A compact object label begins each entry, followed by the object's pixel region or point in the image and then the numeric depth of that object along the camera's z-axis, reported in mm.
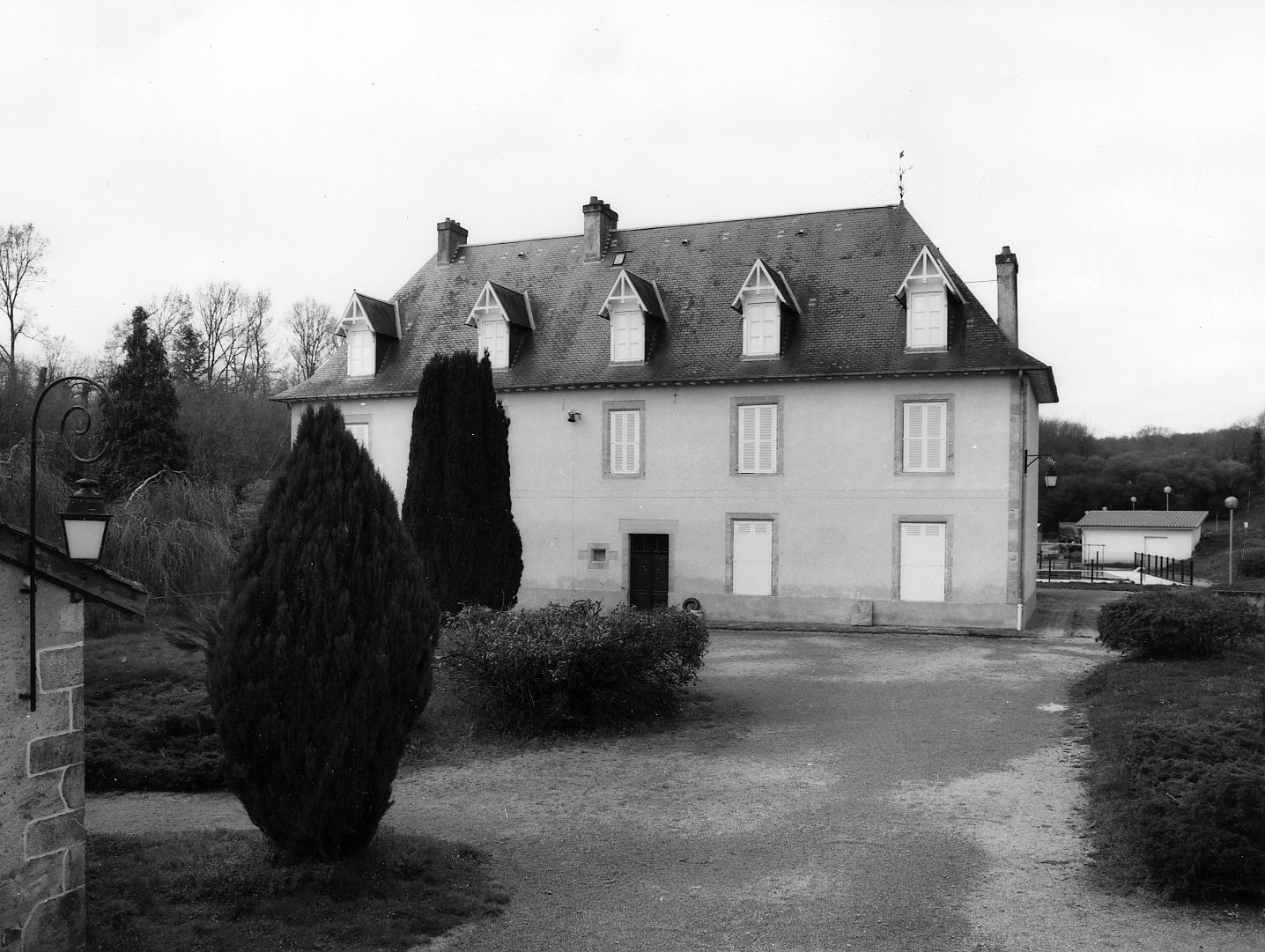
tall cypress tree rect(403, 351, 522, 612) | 18234
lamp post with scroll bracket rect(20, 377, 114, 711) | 5234
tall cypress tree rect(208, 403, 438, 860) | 6223
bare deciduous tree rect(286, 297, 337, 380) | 47250
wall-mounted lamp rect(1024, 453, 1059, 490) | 22375
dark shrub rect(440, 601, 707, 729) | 10875
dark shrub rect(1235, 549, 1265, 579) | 33000
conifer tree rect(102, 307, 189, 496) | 28922
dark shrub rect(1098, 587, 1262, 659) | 14430
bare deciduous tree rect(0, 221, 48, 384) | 28500
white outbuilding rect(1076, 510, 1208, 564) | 48656
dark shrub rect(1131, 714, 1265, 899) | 6203
